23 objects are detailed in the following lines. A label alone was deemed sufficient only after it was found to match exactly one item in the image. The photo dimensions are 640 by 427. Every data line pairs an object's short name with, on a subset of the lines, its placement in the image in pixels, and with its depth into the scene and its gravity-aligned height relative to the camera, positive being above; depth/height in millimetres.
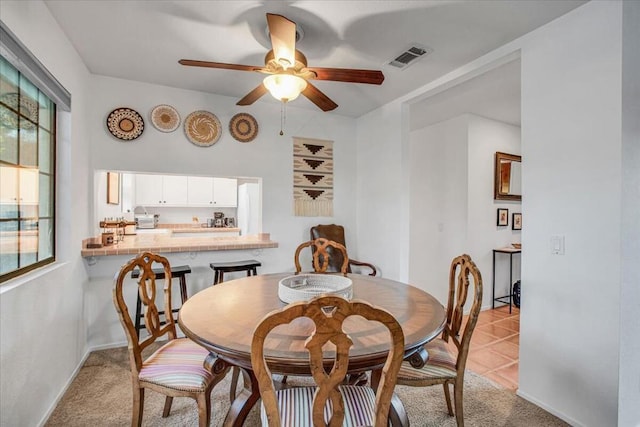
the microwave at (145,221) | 5405 -184
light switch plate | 1978 -196
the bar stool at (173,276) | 2732 -577
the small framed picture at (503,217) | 4293 -53
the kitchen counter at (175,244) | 2787 -333
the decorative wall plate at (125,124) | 2998 +820
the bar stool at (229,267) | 3043 -539
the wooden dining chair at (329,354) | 902 -423
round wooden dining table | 1154 -497
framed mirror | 4227 +485
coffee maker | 6026 -157
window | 1610 +204
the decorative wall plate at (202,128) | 3295 +864
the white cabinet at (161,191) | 5496 +347
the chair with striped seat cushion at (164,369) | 1505 -784
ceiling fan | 1810 +866
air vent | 2396 +1226
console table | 4117 -801
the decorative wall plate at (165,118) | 3146 +917
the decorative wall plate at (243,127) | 3502 +928
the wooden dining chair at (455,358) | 1601 -779
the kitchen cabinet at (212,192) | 5863 +347
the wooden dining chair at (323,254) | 2799 -373
